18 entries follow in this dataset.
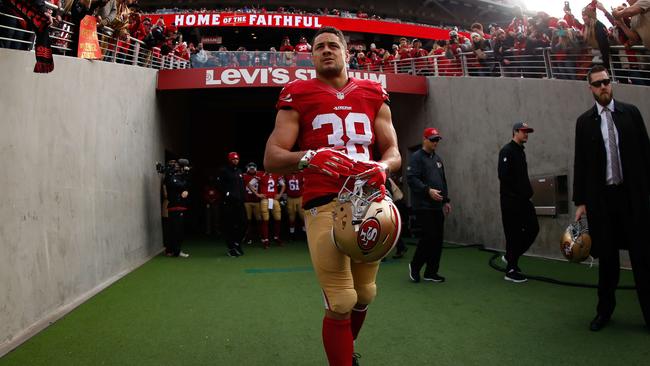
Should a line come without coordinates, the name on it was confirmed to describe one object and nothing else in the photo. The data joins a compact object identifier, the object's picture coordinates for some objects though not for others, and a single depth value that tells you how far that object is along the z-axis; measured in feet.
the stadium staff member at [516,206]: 19.88
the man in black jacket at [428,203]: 20.31
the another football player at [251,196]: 37.22
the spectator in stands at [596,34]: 22.39
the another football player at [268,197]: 36.40
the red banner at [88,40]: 20.68
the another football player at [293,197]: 39.17
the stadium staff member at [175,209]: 30.42
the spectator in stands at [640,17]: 18.10
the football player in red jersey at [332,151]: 7.98
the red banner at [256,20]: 90.63
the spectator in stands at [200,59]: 38.19
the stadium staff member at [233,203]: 30.68
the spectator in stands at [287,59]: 38.04
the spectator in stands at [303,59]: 38.24
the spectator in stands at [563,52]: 25.45
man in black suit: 12.42
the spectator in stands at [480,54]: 33.45
